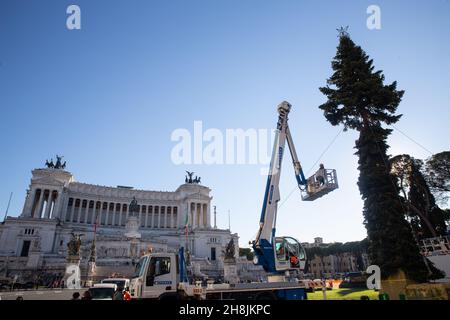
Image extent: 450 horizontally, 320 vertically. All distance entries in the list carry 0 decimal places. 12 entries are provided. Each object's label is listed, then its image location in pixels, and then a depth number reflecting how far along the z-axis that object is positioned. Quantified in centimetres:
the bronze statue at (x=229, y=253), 4384
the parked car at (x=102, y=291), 1580
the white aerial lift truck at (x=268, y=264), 1196
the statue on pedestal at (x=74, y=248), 3841
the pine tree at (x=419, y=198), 3284
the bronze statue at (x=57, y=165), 7912
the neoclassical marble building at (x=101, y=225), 5094
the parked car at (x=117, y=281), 2067
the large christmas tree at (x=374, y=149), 1808
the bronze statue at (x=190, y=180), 9138
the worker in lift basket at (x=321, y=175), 1602
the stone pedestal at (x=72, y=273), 3766
